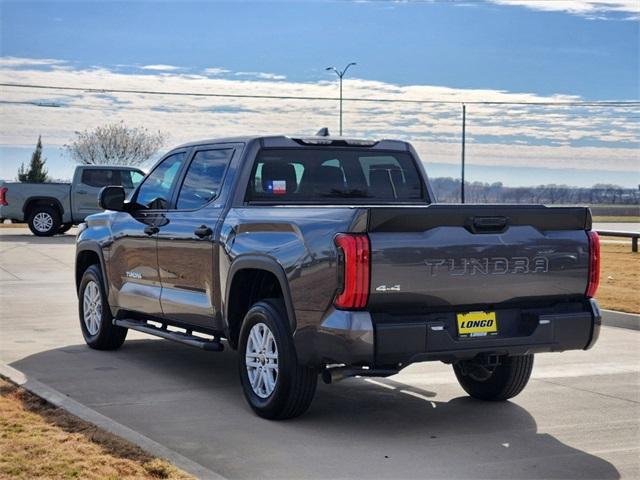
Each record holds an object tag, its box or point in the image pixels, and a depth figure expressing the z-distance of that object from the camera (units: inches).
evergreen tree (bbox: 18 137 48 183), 4834.6
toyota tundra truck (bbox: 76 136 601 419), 267.3
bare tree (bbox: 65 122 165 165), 3929.6
